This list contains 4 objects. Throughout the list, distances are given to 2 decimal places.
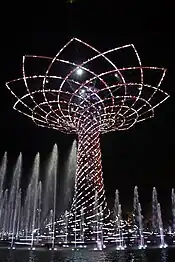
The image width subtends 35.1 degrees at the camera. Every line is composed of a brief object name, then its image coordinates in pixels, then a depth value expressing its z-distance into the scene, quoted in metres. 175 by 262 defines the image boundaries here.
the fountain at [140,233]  30.33
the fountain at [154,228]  55.59
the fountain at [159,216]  54.16
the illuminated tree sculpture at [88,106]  20.45
